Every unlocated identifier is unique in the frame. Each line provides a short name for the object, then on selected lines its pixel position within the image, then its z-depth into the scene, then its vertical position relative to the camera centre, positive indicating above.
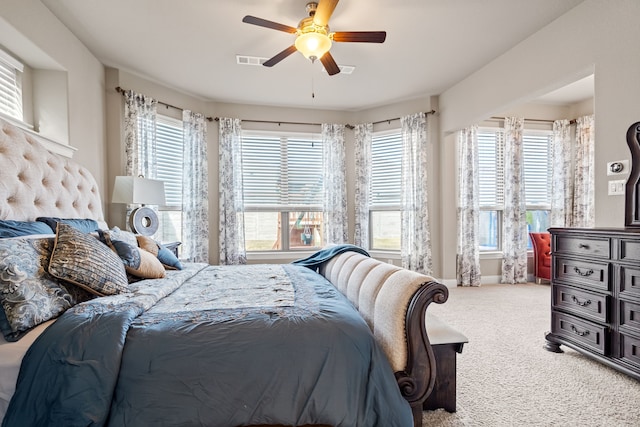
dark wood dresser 2.01 -0.63
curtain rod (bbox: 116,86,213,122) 3.71 +1.47
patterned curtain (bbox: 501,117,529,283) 5.01 -0.06
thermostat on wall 2.29 +0.31
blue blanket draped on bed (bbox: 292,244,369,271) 2.45 -0.38
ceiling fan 2.38 +1.40
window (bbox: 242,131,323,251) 5.04 +0.33
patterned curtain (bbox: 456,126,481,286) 4.79 -0.11
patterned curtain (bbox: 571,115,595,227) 4.97 +0.52
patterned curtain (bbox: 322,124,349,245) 5.07 +0.38
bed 1.11 -0.54
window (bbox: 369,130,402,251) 5.08 +0.32
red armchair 4.81 -0.72
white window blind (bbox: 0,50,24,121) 2.54 +1.08
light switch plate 2.30 +0.16
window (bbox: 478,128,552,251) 5.12 +0.46
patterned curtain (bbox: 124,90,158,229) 3.79 +0.95
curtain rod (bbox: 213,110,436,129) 5.00 +1.45
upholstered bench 1.67 -0.85
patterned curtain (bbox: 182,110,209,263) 4.42 +0.28
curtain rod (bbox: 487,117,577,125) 5.20 +1.48
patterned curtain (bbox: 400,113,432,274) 4.74 +0.18
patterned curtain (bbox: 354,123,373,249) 5.11 +0.47
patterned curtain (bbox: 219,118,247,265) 4.73 +0.22
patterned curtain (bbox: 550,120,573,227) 5.15 +0.53
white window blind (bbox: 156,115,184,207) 4.26 +0.78
